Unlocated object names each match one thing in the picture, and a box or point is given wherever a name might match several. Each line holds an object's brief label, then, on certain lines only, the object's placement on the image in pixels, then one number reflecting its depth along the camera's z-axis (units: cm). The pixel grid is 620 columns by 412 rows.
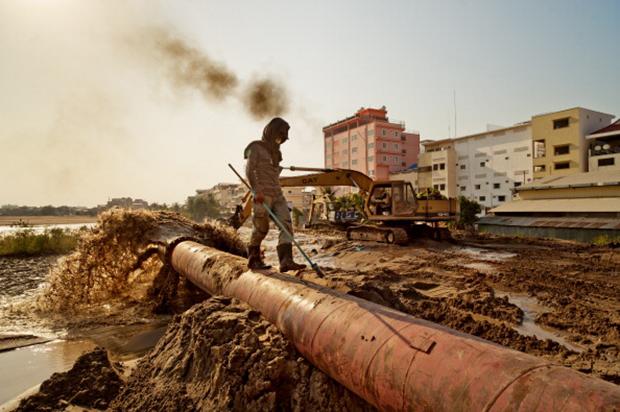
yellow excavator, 1527
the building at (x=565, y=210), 1756
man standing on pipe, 466
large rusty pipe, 148
